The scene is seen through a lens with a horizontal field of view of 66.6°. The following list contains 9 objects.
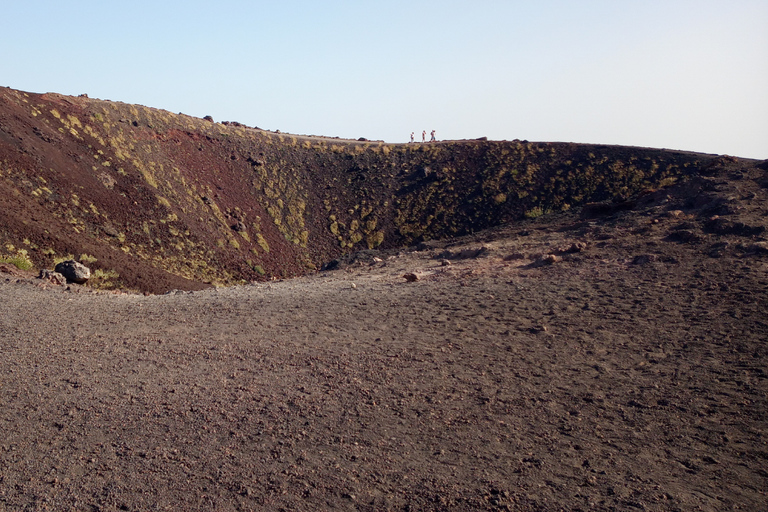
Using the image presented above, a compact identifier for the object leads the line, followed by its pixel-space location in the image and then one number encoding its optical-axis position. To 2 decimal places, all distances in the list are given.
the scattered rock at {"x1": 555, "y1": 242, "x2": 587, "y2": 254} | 16.09
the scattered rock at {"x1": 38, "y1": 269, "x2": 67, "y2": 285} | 16.72
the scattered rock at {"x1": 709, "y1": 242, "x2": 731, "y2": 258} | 13.74
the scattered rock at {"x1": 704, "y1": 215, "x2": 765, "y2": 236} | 14.47
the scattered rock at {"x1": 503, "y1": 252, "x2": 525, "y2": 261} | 16.67
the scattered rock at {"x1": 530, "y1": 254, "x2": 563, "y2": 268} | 15.55
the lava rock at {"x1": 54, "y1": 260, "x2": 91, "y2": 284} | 17.69
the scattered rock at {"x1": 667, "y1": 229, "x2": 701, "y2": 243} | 14.99
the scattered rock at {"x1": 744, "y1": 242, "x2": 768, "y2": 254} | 13.23
